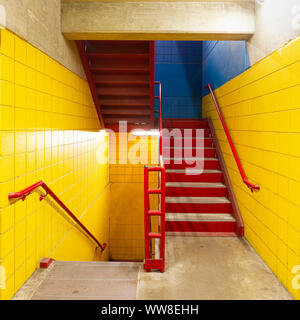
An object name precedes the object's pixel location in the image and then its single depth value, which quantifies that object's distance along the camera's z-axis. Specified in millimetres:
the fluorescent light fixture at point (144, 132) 6432
